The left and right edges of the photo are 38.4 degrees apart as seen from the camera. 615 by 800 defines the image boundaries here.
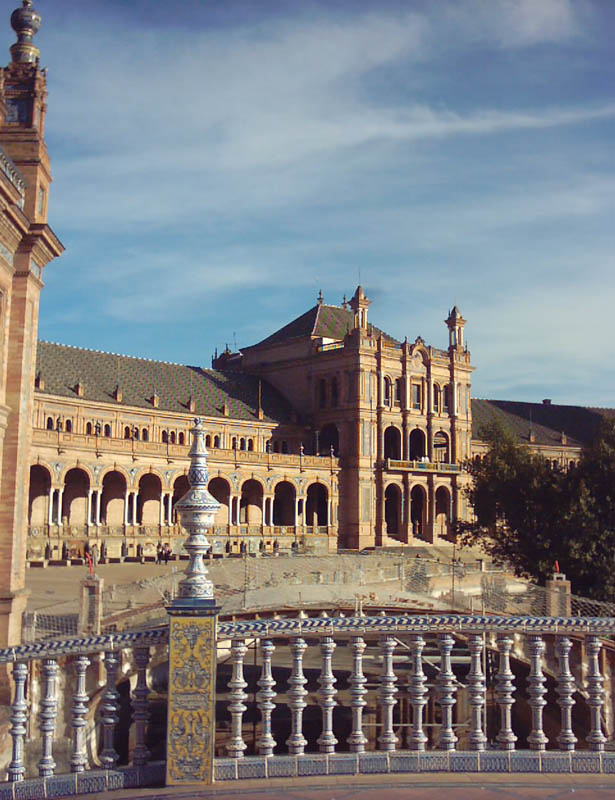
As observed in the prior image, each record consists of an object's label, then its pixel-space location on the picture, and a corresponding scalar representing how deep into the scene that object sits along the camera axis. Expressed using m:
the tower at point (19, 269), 15.09
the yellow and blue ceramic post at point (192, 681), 6.91
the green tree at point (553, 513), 34.69
